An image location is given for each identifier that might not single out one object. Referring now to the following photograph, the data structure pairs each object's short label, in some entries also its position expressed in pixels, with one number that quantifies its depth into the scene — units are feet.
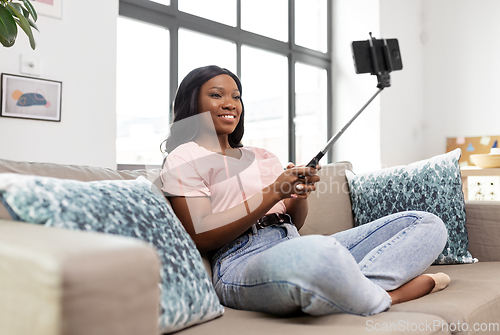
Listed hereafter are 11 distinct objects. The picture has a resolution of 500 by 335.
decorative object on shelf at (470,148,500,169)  10.82
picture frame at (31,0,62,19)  6.55
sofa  1.44
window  8.55
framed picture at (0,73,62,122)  6.39
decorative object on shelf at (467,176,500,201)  10.80
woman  2.78
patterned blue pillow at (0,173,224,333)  2.30
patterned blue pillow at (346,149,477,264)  5.02
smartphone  3.84
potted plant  3.98
